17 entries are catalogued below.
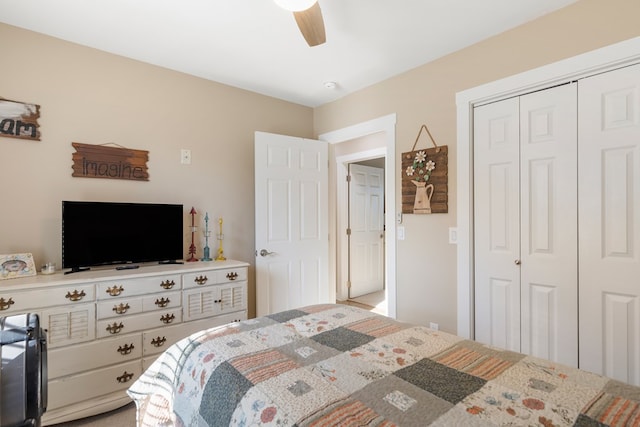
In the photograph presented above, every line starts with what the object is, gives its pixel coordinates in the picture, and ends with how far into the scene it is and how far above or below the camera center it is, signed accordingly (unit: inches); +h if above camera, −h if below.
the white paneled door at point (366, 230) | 191.5 -10.3
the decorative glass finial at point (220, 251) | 114.7 -13.8
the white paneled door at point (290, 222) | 122.3 -3.5
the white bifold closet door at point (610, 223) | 69.7 -2.5
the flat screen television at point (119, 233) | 86.7 -5.7
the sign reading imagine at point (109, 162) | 93.7 +16.1
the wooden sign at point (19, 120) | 83.7 +25.7
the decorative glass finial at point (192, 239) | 111.7 -8.9
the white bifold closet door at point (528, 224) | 78.8 -3.1
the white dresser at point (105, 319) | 74.9 -28.3
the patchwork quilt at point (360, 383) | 33.8 -21.6
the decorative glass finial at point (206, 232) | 114.3 -6.7
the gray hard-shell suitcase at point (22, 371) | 41.3 -21.8
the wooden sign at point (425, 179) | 101.7 +11.2
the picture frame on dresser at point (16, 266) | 79.4 -13.1
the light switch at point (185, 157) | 112.3 +20.5
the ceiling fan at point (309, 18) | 57.5 +38.7
